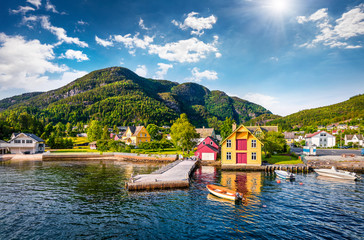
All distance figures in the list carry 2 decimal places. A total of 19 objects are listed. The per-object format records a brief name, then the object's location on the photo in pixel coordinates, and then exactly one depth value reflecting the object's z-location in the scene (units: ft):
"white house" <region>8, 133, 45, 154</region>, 255.66
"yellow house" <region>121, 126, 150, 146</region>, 349.61
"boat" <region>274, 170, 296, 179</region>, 124.26
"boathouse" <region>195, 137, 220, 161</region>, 192.34
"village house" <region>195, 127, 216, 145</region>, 334.26
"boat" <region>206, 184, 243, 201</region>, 83.35
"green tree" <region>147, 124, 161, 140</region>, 382.01
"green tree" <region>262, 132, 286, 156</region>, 197.77
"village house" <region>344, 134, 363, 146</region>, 375.80
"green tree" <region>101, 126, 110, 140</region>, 369.50
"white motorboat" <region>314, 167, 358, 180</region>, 123.54
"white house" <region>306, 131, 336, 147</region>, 382.22
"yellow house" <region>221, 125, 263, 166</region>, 159.74
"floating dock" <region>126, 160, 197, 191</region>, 99.66
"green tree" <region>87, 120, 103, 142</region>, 388.37
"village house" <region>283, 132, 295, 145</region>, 410.68
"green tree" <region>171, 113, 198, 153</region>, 223.30
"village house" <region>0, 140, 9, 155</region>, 249.96
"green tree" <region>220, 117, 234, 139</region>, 290.97
